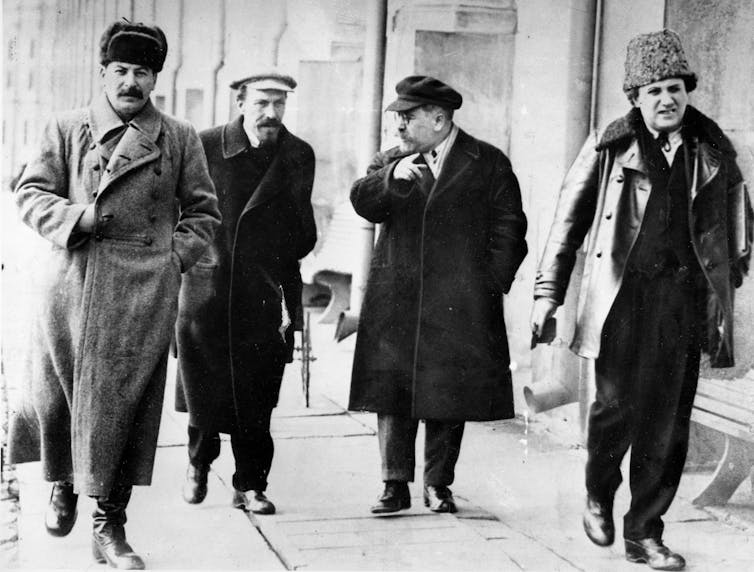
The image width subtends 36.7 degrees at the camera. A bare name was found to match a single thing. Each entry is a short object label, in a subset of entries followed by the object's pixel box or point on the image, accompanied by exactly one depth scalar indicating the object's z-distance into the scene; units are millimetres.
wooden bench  4969
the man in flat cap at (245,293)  4828
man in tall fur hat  4555
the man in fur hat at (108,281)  4191
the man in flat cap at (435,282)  4887
